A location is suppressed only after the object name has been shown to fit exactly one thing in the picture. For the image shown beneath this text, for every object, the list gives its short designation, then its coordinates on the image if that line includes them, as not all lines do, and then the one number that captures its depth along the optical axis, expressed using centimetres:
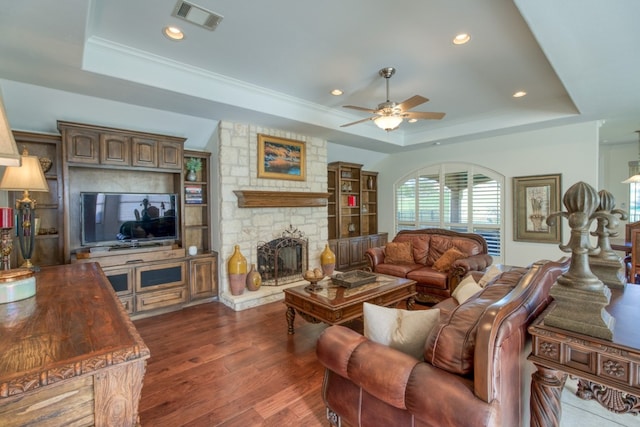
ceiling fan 316
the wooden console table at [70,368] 78
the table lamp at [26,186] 219
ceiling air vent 232
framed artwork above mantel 473
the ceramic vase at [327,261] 532
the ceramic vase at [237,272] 425
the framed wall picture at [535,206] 495
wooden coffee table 277
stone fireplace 437
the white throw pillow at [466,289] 264
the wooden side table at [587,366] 107
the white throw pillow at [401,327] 155
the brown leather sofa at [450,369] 112
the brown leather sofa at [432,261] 395
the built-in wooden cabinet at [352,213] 655
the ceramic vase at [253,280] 443
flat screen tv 367
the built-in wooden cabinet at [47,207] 341
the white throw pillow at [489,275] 279
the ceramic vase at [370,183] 757
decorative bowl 328
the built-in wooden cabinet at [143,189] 352
